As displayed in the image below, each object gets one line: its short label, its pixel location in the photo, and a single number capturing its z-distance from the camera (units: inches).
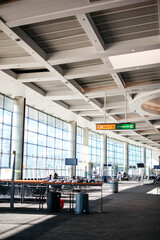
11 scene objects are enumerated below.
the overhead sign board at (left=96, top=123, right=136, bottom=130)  591.4
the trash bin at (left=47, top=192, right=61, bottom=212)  388.8
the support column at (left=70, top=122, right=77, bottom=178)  1183.0
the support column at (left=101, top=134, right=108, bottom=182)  1540.0
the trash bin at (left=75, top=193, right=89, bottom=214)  375.6
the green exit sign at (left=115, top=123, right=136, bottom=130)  589.3
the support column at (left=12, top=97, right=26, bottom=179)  776.3
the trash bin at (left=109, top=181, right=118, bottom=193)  770.2
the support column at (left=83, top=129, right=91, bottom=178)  1384.7
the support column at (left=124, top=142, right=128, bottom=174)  1926.7
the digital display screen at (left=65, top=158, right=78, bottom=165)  770.7
